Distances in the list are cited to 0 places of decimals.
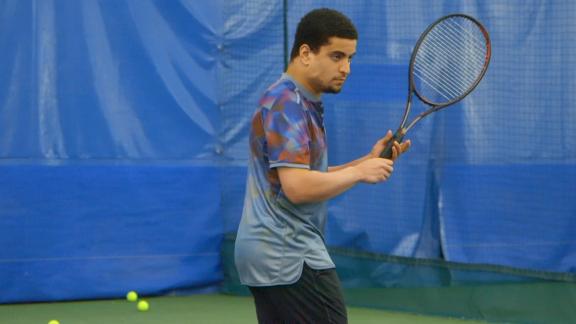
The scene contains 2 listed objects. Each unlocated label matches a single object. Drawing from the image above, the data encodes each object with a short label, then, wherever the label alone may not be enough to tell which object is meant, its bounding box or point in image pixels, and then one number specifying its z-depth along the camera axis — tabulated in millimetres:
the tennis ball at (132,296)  13365
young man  5909
